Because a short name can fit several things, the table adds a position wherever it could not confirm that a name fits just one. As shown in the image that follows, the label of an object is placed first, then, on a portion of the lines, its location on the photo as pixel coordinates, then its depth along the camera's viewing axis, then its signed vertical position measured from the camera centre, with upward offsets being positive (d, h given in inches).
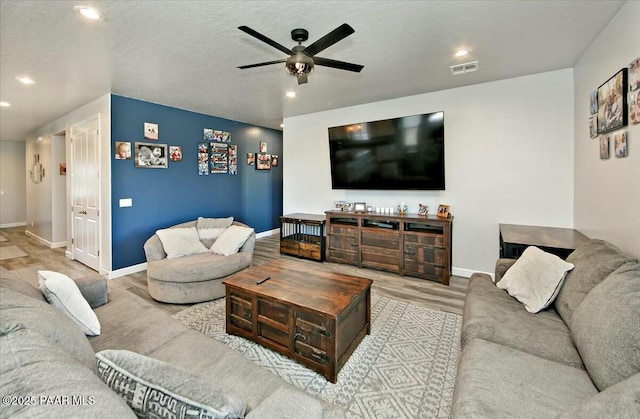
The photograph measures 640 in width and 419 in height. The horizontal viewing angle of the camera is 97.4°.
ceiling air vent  124.1 +60.4
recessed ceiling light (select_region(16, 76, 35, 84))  132.3 +62.1
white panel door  170.8 +10.0
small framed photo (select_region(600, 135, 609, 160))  95.7 +18.3
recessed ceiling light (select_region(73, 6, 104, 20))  81.1 +57.7
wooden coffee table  78.3 -33.3
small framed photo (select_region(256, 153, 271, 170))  258.8 +40.9
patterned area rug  70.1 -48.8
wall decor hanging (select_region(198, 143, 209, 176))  206.1 +34.7
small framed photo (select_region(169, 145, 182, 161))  187.9 +36.1
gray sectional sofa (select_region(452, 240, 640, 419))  44.8 -31.1
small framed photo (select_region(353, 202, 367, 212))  186.7 -2.6
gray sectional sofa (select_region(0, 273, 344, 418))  26.0 -20.6
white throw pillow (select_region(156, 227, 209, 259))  138.1 -18.4
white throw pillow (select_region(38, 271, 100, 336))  63.1 -21.3
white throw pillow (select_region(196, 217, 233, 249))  157.1 -13.1
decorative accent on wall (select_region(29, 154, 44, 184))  257.4 +35.5
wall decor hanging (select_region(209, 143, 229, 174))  214.4 +37.2
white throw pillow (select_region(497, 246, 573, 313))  78.3 -23.1
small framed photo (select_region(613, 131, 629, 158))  83.3 +16.9
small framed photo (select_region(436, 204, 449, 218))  156.9 -5.2
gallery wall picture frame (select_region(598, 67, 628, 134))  82.5 +30.7
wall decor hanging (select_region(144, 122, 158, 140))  174.4 +47.4
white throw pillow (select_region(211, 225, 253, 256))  142.0 -18.3
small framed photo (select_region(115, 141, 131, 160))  162.2 +33.1
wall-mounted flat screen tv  156.1 +29.9
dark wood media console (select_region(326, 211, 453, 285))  151.2 -23.5
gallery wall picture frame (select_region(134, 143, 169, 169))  171.0 +31.9
